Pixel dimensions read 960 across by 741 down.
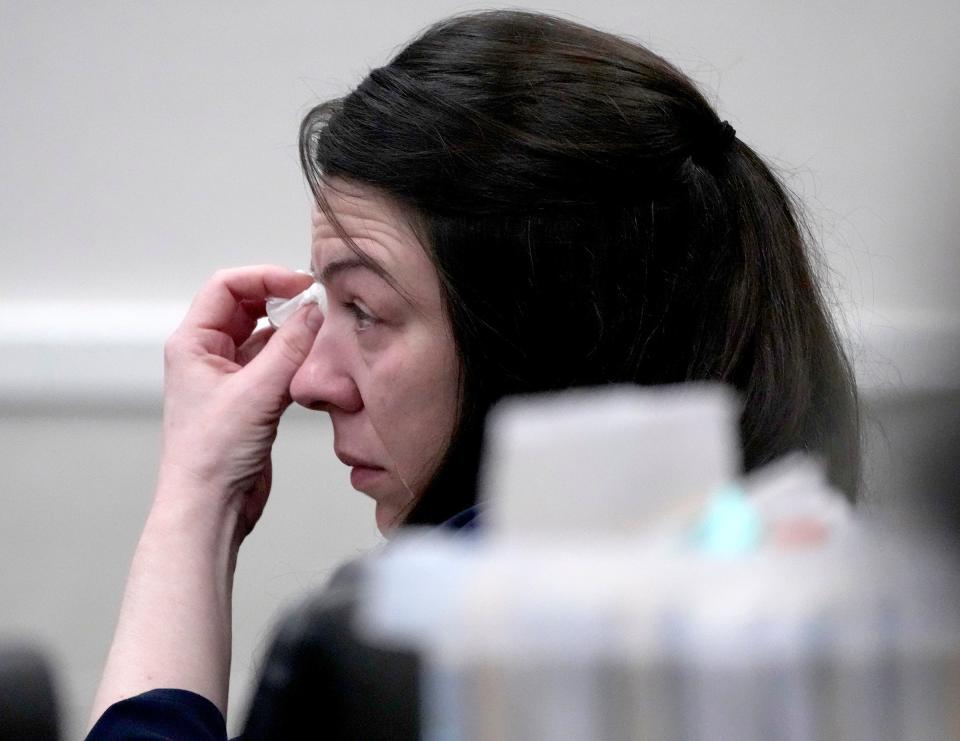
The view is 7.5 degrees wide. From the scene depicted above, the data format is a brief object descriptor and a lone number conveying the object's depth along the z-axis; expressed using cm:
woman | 318
